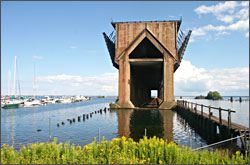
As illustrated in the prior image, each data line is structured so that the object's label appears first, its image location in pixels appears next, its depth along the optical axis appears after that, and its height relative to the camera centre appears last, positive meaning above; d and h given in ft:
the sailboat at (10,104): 279.49 -23.11
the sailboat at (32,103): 316.81 -24.75
